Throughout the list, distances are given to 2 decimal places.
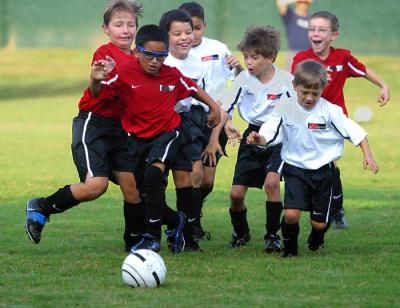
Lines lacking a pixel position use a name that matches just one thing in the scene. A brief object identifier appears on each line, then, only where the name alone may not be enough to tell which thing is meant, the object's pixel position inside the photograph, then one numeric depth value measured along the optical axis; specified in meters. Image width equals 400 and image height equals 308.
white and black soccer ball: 13.41
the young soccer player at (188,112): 17.22
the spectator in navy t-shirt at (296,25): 48.62
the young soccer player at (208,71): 18.81
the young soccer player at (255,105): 17.55
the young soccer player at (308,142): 16.08
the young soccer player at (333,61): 19.92
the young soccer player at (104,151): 16.34
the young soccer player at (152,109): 15.93
